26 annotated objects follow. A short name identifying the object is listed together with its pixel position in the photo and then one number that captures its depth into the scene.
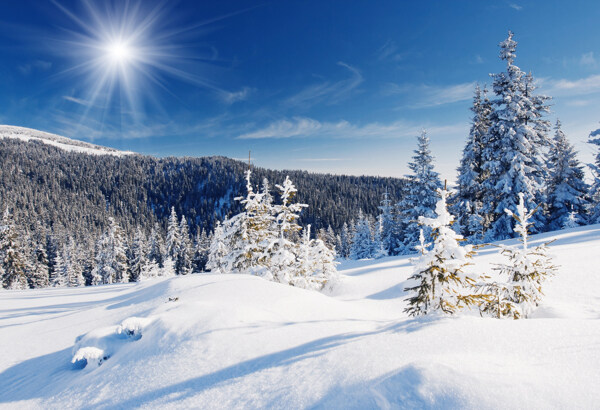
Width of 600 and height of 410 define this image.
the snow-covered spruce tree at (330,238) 75.34
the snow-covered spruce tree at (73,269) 53.81
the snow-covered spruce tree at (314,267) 12.24
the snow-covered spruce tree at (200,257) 63.35
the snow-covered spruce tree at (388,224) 31.15
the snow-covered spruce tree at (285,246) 11.95
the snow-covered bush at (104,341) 5.01
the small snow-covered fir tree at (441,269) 5.10
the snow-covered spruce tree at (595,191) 19.17
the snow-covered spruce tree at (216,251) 31.30
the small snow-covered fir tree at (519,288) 5.55
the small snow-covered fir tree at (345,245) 76.21
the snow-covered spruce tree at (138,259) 53.29
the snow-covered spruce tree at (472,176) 20.45
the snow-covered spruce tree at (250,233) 14.12
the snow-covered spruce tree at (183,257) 55.58
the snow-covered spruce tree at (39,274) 51.69
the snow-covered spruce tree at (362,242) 46.38
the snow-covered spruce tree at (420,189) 22.31
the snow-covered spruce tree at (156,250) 65.75
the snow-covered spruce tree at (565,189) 21.62
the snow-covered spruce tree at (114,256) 42.28
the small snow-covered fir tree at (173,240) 54.50
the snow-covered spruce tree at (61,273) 53.75
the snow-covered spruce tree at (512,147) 17.19
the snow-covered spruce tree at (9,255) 31.97
